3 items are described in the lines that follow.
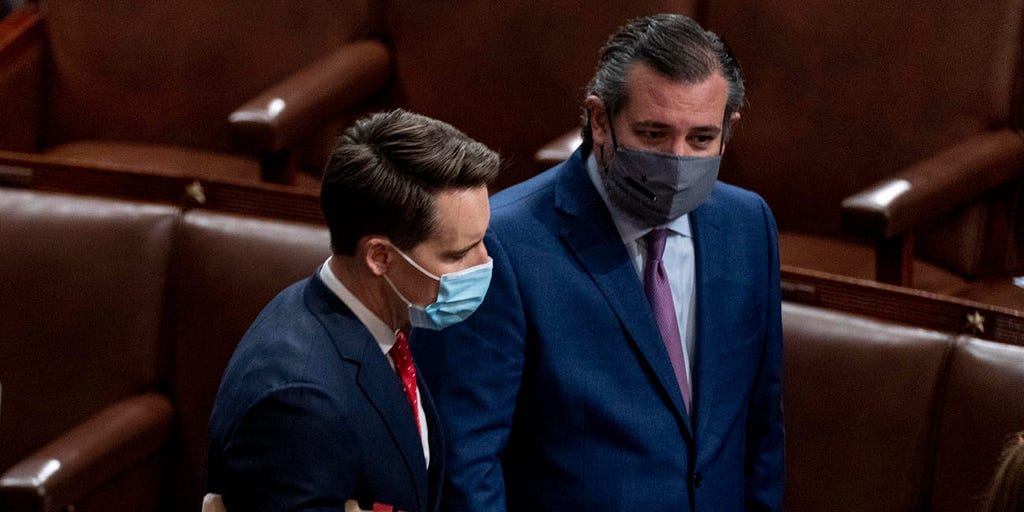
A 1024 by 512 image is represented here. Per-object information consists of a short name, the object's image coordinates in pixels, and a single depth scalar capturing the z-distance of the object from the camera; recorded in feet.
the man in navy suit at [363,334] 29.79
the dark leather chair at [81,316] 33.42
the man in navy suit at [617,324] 30.92
